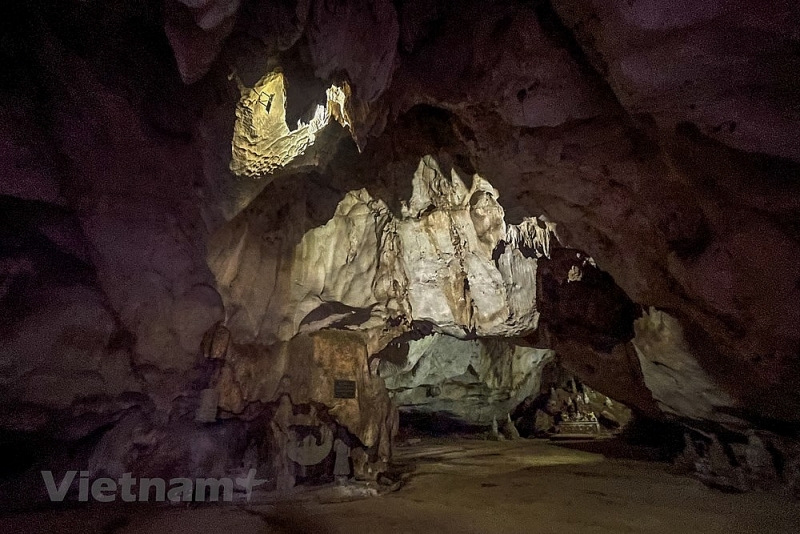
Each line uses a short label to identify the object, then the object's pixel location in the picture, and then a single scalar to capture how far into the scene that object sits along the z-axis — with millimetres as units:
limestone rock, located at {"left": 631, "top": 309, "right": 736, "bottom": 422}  5641
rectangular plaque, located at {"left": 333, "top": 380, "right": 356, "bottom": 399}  7152
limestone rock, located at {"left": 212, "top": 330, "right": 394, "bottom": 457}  6184
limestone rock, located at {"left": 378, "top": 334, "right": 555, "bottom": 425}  11992
